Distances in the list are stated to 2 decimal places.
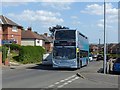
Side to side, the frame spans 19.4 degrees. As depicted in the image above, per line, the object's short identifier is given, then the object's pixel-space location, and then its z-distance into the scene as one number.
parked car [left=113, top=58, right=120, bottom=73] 29.12
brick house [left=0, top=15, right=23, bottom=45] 71.30
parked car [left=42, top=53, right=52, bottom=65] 47.56
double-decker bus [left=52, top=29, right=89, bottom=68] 33.78
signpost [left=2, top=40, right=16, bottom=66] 39.25
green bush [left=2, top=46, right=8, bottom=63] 43.44
